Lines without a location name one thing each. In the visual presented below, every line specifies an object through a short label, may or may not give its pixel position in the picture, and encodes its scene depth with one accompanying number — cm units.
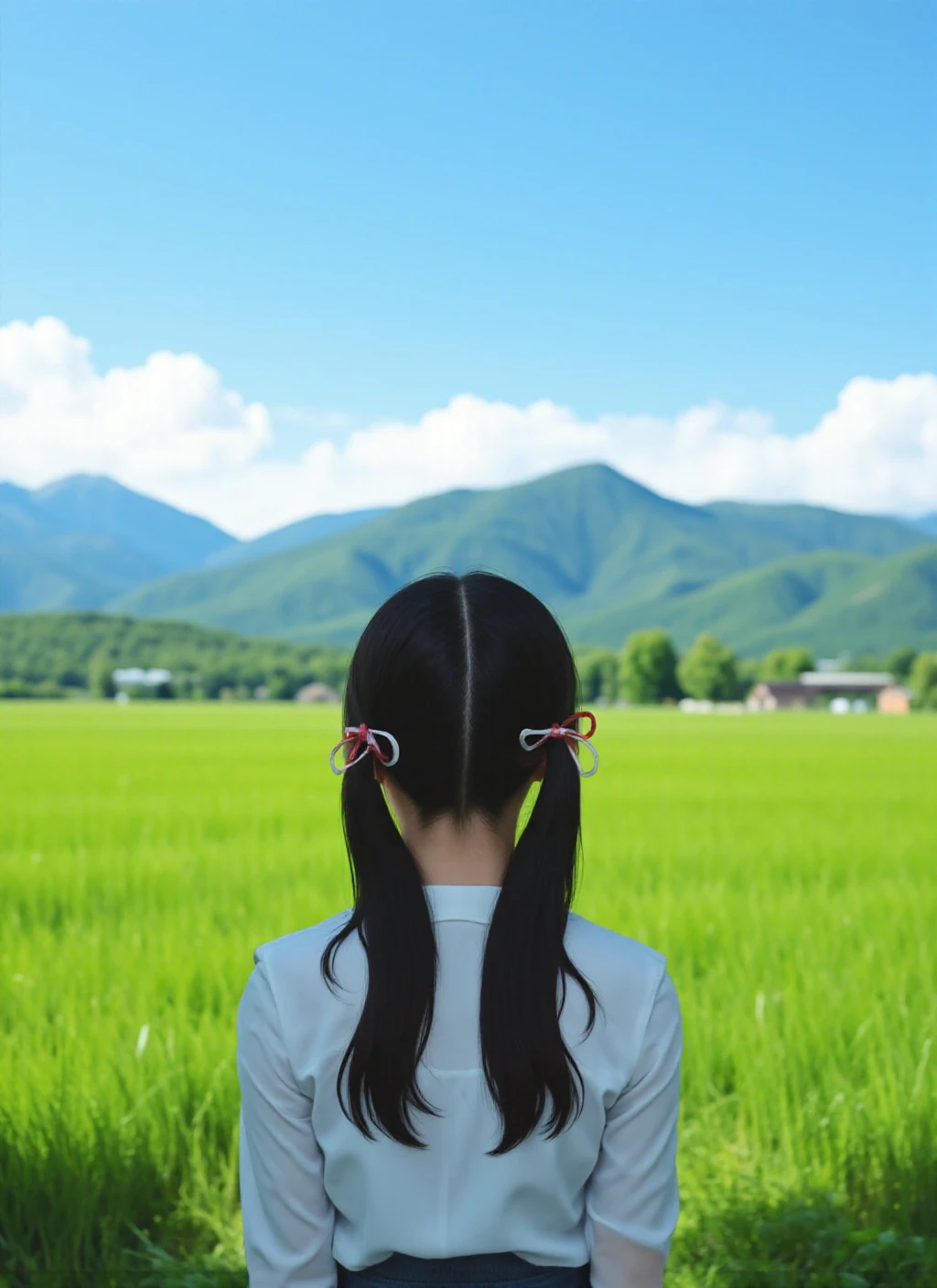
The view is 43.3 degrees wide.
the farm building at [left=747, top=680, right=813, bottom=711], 9088
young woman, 141
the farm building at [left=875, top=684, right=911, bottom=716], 8475
